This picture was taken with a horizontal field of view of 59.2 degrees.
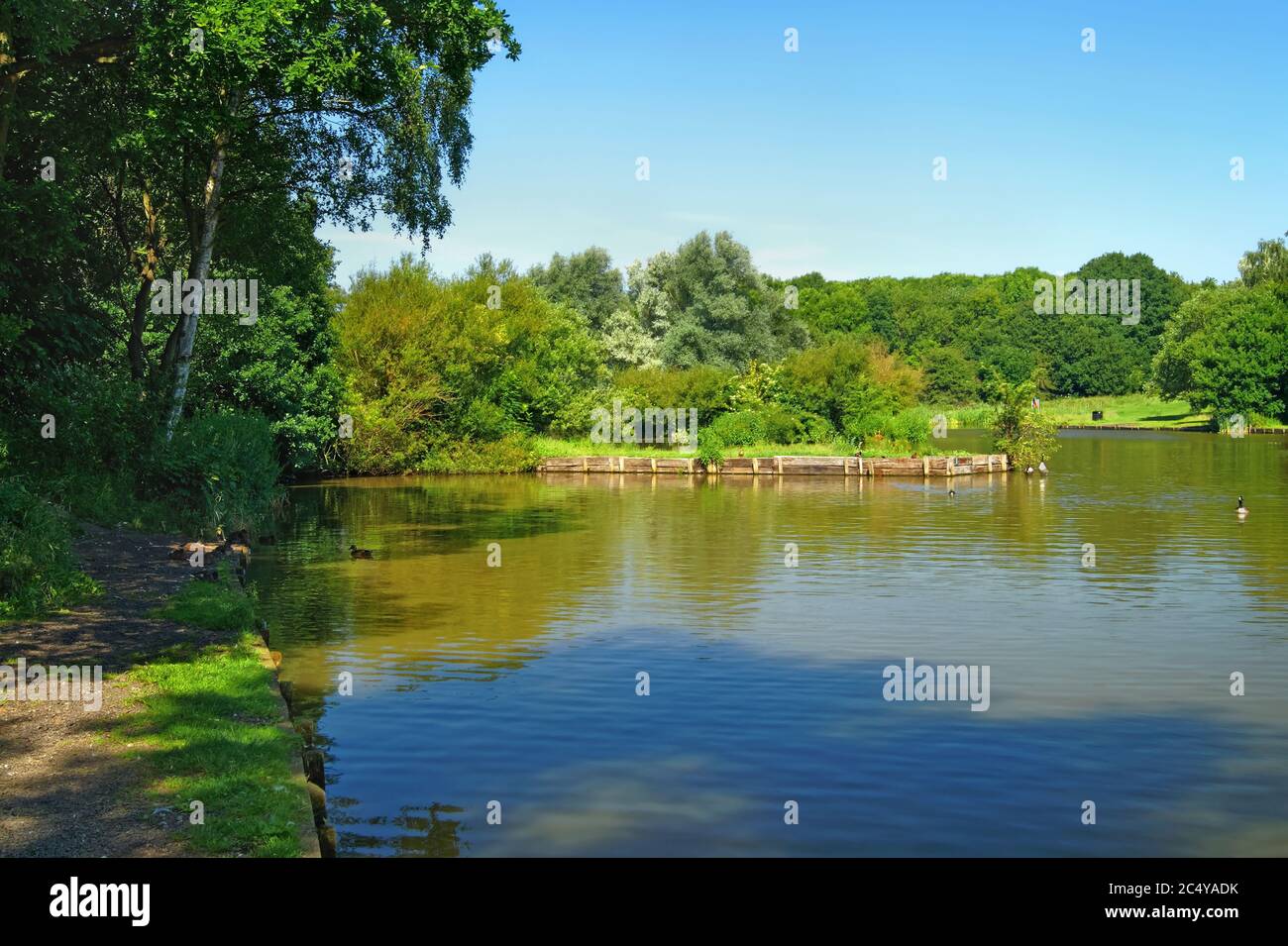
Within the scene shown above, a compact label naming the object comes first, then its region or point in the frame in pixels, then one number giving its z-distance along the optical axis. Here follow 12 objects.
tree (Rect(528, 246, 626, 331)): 101.69
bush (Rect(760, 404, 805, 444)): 68.31
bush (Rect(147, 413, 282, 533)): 27.84
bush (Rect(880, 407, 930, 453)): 65.06
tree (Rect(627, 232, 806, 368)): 88.31
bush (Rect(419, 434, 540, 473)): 63.75
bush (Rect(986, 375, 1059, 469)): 60.22
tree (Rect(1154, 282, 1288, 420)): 105.75
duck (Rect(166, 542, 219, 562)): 21.36
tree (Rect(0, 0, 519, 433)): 22.89
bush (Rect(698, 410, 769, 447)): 68.75
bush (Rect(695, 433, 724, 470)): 62.81
